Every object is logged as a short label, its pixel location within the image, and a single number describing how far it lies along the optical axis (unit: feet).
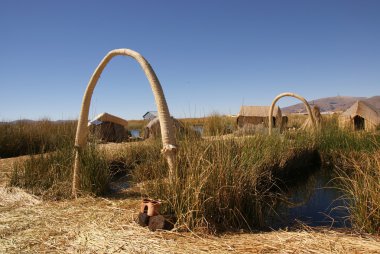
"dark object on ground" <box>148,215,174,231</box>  9.50
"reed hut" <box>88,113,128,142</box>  36.26
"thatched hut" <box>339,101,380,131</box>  36.61
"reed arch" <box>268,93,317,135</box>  33.27
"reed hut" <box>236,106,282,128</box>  42.83
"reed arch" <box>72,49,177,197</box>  11.49
